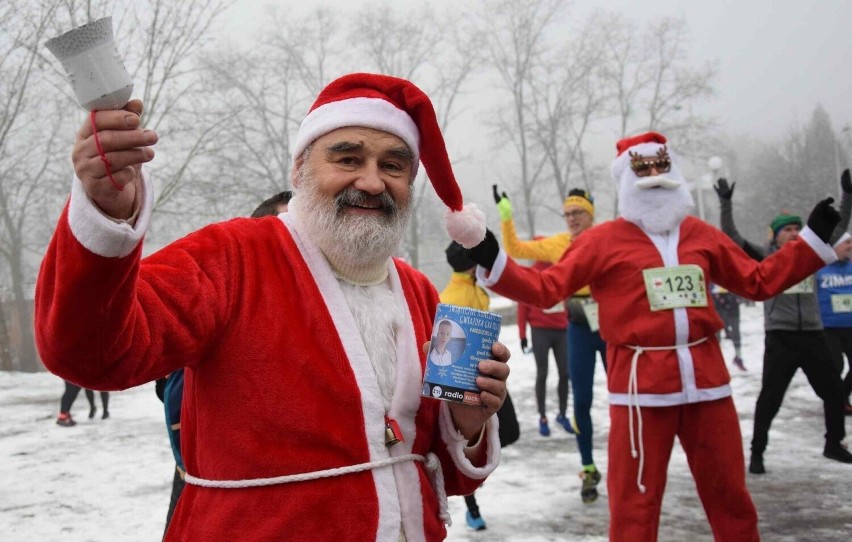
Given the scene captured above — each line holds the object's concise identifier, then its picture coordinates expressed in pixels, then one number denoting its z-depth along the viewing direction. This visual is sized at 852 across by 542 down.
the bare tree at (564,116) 27.05
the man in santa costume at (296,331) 1.12
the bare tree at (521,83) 26.44
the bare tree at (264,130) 19.43
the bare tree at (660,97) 26.64
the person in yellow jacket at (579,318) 5.06
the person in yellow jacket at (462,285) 5.09
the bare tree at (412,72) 24.59
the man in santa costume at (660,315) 3.29
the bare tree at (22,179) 9.31
